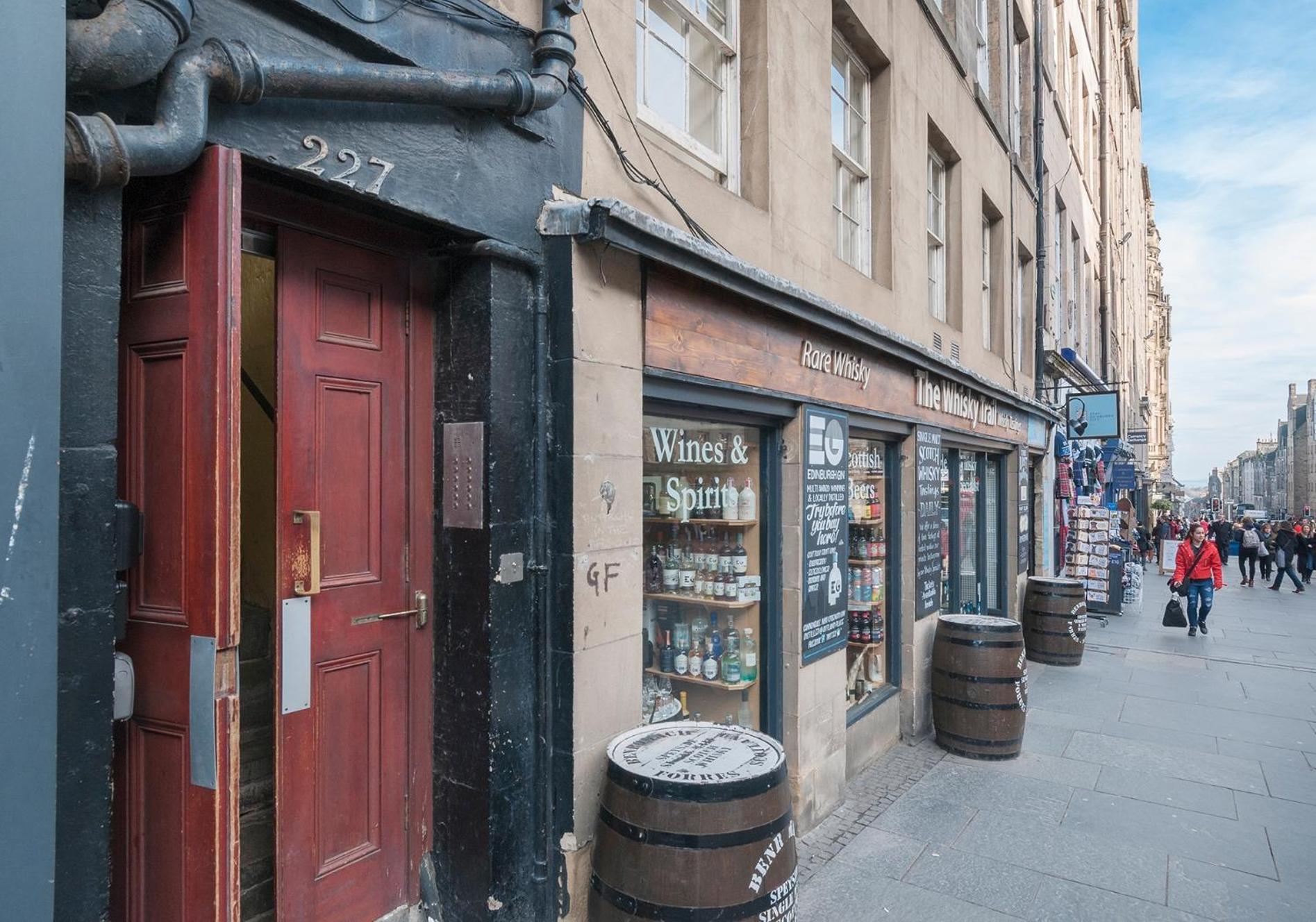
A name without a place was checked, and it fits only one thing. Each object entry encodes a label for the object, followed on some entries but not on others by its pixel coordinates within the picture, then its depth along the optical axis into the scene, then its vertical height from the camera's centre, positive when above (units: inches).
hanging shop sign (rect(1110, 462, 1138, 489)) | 755.4 -3.8
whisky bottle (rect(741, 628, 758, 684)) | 199.5 -47.2
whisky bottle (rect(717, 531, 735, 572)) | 201.6 -22.0
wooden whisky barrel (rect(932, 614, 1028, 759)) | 244.2 -67.9
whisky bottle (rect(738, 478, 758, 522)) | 204.5 -8.2
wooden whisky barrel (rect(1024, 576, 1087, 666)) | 365.1 -69.9
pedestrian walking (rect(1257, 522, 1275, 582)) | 810.8 -87.6
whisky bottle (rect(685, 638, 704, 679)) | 195.9 -46.9
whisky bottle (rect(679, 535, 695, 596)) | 197.8 -24.6
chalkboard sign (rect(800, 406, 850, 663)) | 205.8 -15.6
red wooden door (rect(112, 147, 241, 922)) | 79.6 -7.4
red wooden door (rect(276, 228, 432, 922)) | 111.7 -13.5
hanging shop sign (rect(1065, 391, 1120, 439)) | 542.9 +41.6
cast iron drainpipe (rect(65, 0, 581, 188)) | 74.8 +43.2
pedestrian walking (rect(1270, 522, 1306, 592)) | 714.8 -75.9
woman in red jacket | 461.1 -58.8
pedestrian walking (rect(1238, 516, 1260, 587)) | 759.7 -74.6
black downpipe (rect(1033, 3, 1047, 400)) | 487.5 +181.6
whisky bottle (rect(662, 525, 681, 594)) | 194.7 -24.3
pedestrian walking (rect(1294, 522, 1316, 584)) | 776.3 -79.6
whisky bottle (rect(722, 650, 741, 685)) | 196.7 -49.3
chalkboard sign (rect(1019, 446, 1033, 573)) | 438.6 -22.3
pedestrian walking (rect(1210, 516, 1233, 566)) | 973.2 -77.9
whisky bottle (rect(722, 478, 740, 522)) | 203.5 -7.6
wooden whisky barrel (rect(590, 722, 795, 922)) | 115.2 -55.9
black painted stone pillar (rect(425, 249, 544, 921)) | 123.4 -27.4
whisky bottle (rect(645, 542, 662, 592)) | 191.3 -24.0
